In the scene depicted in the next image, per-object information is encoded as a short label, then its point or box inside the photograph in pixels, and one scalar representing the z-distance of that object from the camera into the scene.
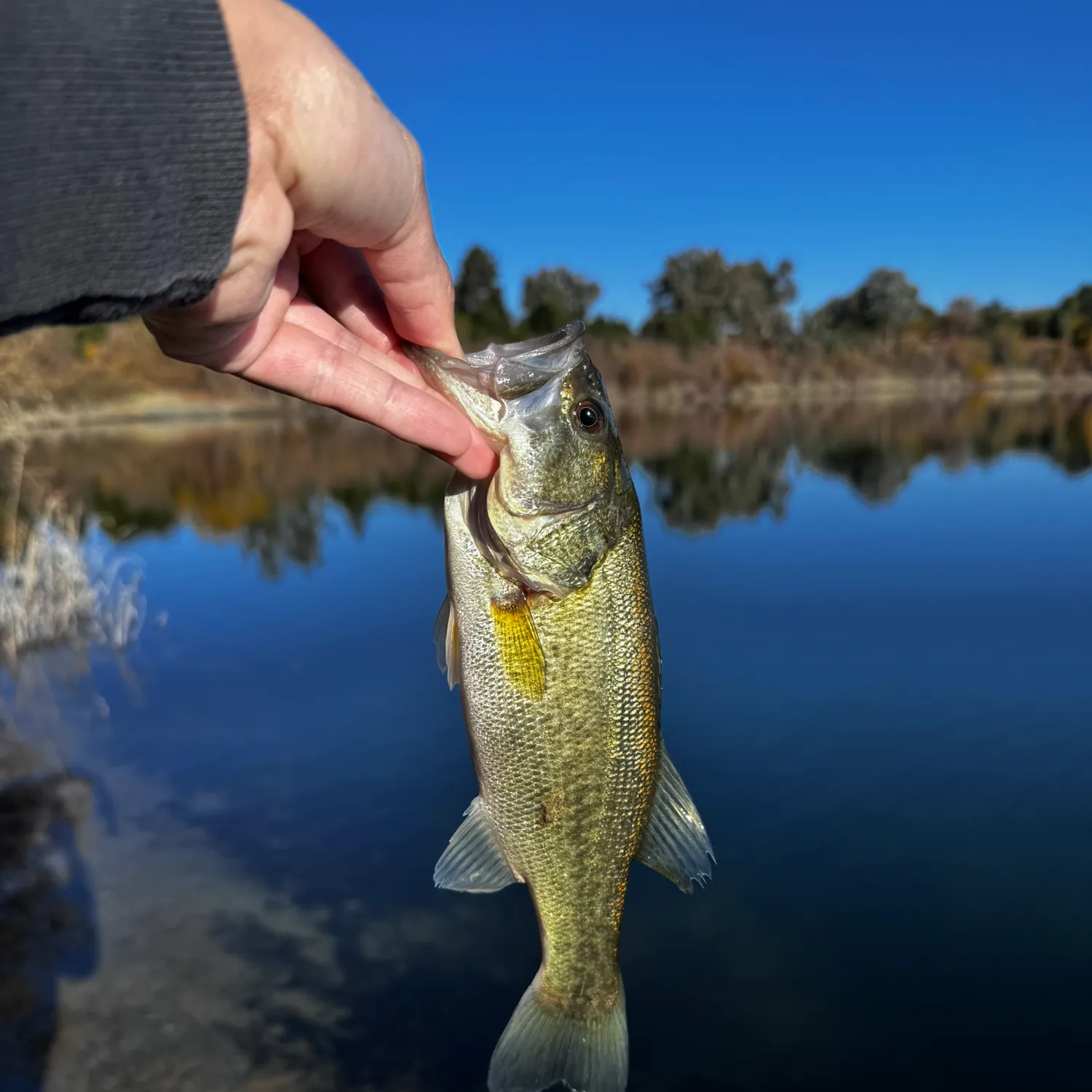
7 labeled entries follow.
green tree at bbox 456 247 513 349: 49.72
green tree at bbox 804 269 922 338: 84.69
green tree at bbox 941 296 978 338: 84.44
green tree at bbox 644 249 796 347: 75.12
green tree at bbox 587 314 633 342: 61.53
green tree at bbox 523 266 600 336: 66.56
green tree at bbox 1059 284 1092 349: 79.19
